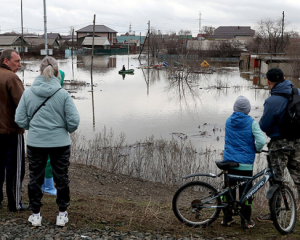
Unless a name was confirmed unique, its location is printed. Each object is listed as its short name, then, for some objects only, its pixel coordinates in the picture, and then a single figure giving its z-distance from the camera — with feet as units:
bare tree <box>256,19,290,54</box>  223.10
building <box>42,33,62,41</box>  426.47
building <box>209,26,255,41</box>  434.71
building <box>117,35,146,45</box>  507.75
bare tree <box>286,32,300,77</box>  117.15
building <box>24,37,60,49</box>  331.61
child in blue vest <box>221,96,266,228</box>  13.35
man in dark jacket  14.38
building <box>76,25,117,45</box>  415.03
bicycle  13.39
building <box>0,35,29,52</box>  274.16
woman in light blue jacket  12.10
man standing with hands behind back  13.84
